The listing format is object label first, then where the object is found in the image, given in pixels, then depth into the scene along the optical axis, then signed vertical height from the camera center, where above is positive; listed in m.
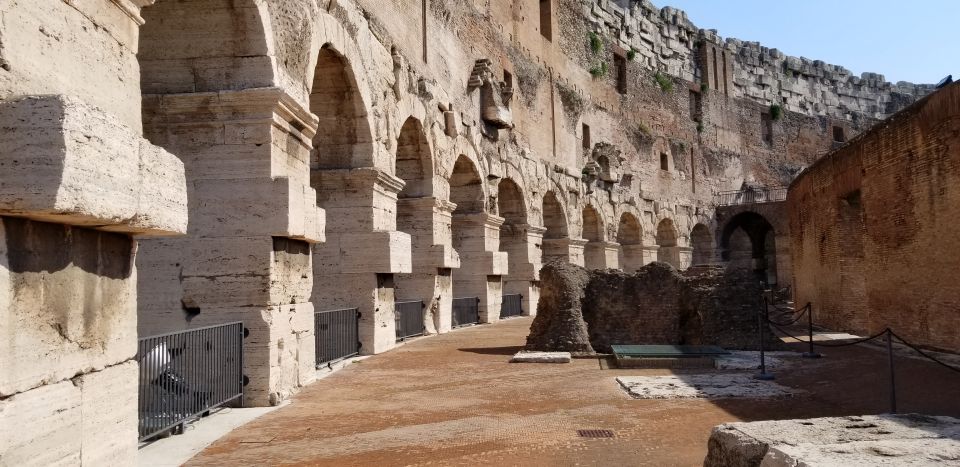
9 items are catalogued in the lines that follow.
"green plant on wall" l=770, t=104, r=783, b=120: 32.97 +7.19
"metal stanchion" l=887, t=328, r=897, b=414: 5.45 -0.94
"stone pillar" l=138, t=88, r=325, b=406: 6.37 +0.48
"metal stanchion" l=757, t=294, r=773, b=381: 7.54 -1.04
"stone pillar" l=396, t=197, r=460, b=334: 12.50 +0.41
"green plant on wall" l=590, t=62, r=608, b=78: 23.69 +6.67
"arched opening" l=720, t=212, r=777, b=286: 29.86 +1.24
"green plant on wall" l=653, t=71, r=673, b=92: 27.53 +7.24
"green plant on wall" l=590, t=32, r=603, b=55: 23.86 +7.54
